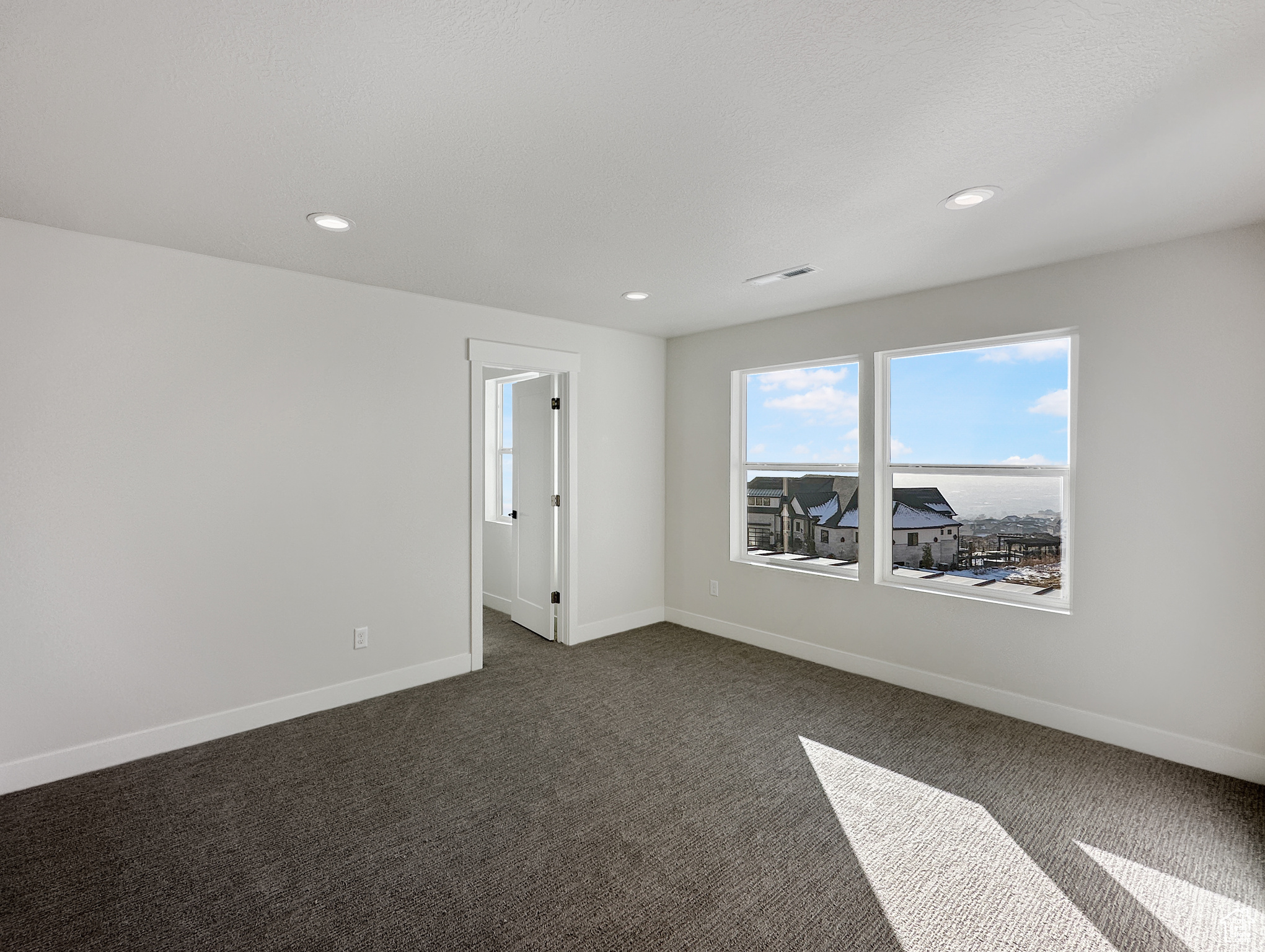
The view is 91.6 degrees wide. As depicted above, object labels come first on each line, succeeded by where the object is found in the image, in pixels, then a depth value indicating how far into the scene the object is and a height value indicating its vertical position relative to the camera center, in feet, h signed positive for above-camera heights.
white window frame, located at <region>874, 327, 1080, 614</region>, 10.46 -0.22
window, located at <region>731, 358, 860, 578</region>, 13.82 -0.06
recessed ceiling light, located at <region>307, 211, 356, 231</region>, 8.46 +3.39
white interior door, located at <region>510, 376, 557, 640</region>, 15.60 -1.07
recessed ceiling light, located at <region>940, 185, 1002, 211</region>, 7.57 +3.34
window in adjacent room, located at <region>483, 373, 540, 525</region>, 18.89 +0.44
